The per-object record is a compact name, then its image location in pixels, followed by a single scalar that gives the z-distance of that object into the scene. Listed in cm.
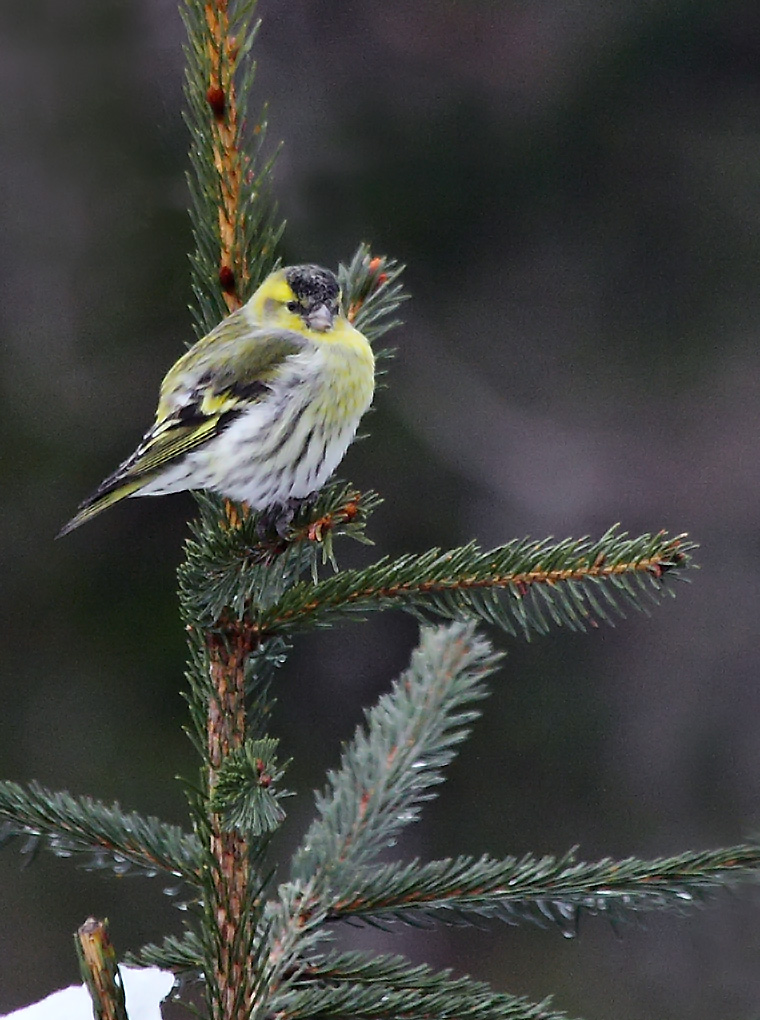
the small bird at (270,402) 384
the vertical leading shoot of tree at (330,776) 371
